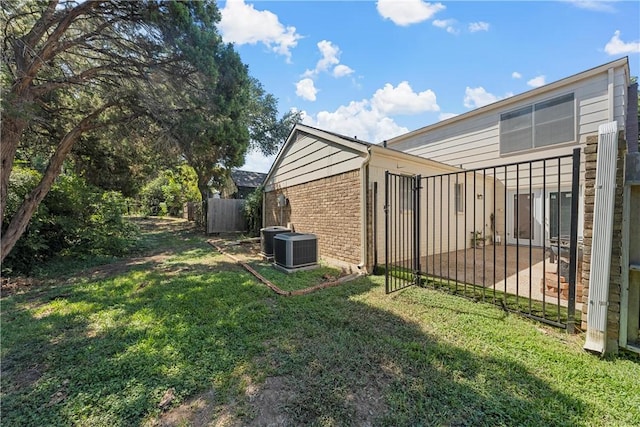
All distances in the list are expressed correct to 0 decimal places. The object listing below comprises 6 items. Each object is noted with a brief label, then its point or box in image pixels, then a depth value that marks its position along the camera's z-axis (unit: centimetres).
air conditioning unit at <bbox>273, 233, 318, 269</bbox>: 588
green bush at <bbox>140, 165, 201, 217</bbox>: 2148
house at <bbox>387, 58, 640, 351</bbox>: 672
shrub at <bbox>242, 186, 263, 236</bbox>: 1222
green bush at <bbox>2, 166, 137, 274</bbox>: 576
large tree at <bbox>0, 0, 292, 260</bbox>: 454
